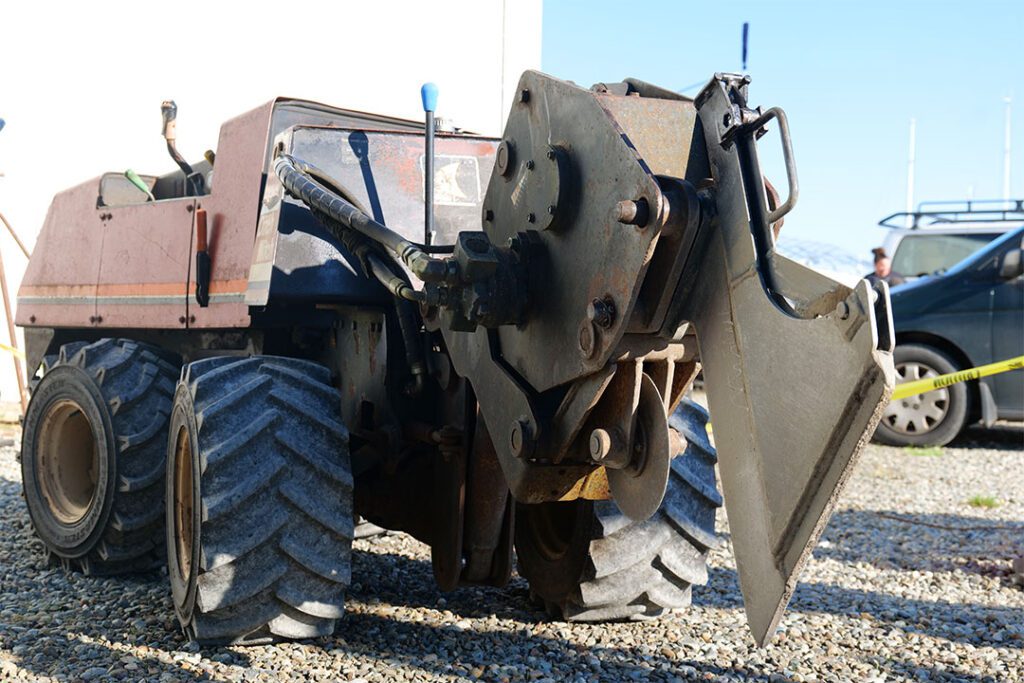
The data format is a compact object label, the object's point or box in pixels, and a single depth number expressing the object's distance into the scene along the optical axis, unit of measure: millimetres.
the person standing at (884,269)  11852
